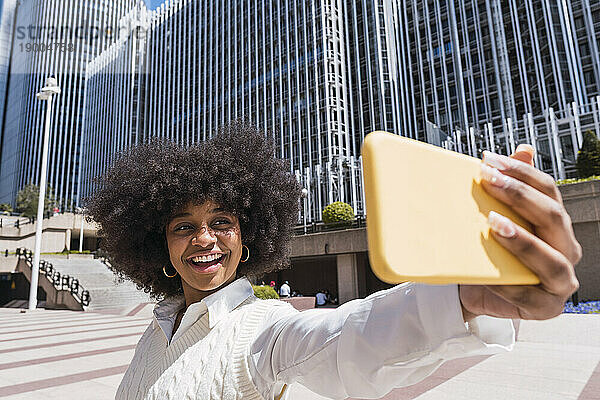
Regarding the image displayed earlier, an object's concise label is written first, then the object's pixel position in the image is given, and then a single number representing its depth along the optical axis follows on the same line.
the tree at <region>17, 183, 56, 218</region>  40.72
